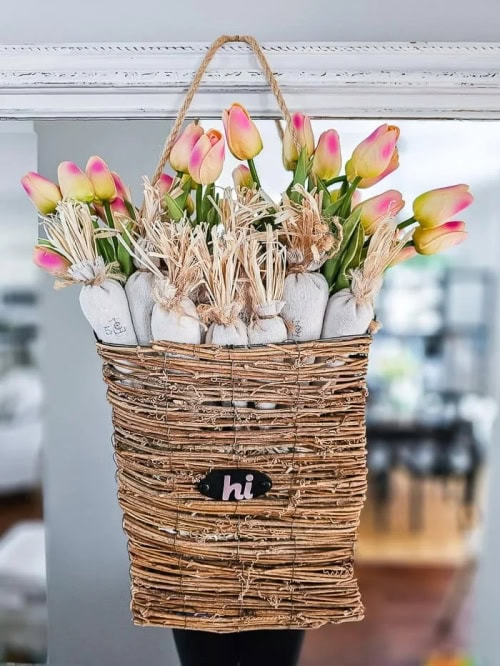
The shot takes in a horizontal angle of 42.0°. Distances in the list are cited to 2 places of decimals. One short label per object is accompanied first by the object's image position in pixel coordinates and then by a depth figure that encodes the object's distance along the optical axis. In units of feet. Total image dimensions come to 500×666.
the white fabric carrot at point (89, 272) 2.14
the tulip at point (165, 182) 2.49
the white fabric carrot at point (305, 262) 2.08
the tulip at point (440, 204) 2.24
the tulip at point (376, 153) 2.21
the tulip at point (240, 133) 2.27
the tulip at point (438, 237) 2.26
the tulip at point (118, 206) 2.38
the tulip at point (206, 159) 2.20
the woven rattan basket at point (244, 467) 2.12
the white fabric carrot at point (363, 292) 2.11
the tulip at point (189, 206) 2.45
